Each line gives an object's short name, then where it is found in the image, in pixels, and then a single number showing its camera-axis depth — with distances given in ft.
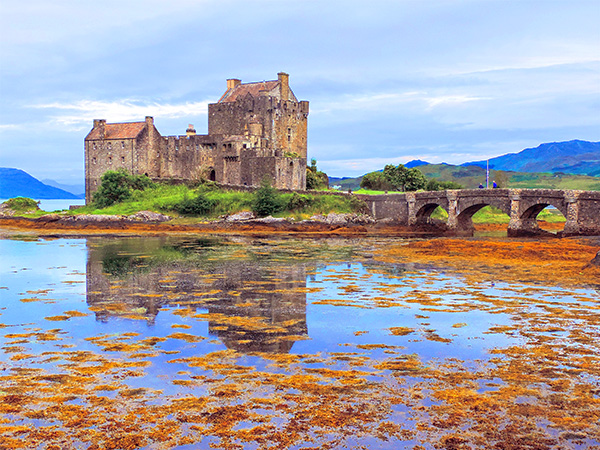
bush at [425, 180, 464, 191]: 279.75
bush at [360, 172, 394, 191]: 284.00
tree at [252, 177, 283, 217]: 194.90
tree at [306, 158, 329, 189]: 244.22
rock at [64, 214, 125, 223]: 190.57
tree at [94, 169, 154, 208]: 215.31
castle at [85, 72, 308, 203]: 224.53
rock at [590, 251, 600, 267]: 87.92
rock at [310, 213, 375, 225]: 192.75
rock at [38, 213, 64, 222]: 197.98
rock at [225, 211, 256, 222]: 192.95
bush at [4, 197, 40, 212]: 233.76
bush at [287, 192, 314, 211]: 196.54
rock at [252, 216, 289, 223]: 188.93
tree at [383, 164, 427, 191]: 280.92
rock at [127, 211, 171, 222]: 193.88
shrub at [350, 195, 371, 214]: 203.21
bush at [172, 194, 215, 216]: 201.16
